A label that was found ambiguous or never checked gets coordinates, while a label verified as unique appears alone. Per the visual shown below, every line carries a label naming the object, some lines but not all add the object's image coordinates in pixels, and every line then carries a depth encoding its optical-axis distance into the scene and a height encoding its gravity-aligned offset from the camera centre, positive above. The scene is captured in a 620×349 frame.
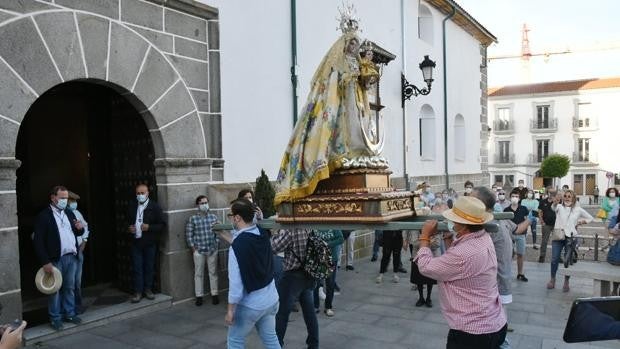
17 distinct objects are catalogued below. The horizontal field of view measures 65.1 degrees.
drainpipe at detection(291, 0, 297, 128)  8.38 +2.00
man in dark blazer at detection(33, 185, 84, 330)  5.18 -0.84
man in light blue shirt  3.57 -0.84
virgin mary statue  3.32 +0.28
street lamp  11.20 +1.95
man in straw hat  2.88 -0.67
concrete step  5.14 -1.74
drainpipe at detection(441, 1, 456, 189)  14.26 +1.85
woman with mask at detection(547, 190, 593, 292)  7.76 -1.00
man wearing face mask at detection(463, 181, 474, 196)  10.21 -0.49
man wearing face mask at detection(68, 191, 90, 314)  5.73 -0.97
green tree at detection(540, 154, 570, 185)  32.03 -0.25
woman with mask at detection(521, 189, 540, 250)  11.16 -1.03
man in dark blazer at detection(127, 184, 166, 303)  6.24 -0.87
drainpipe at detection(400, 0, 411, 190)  12.02 +2.47
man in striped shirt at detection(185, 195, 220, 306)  6.51 -0.97
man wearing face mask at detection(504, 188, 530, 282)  8.39 -1.05
